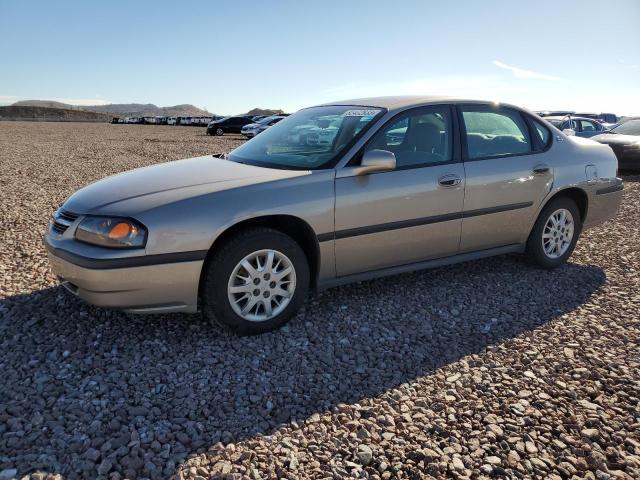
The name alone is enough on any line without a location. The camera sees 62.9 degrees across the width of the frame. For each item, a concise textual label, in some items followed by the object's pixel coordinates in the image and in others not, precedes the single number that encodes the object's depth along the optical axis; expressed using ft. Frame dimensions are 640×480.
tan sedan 10.54
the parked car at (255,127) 86.04
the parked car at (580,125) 45.78
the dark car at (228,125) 103.14
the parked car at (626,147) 38.11
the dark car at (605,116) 90.26
